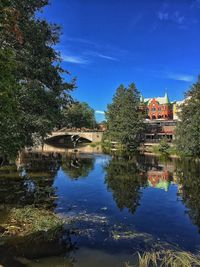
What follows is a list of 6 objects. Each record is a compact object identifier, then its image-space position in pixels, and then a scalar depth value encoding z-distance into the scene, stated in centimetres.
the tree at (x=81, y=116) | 10469
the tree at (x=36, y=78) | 1617
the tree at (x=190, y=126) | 3877
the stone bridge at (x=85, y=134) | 8575
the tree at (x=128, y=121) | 5945
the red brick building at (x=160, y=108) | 10942
